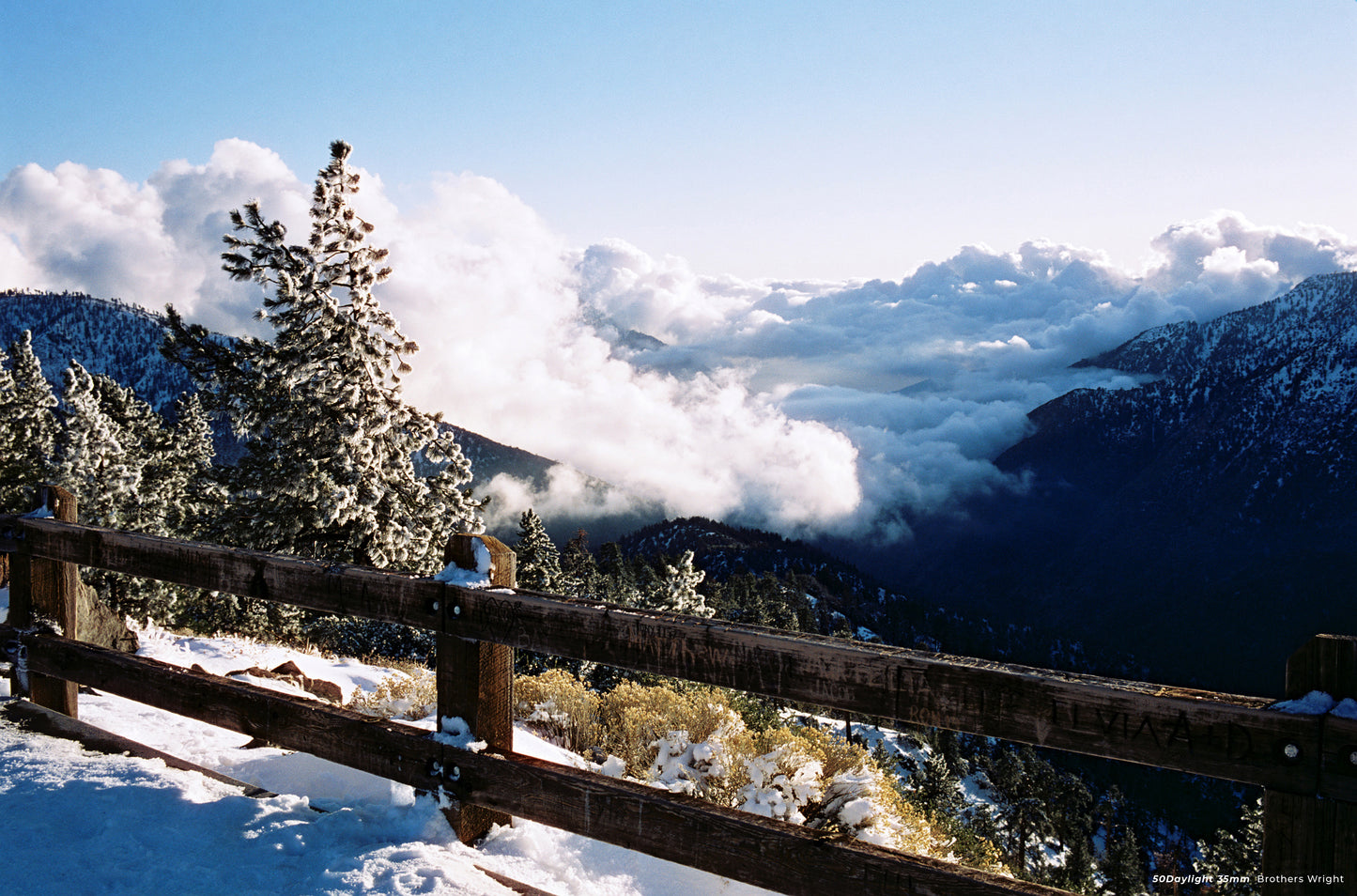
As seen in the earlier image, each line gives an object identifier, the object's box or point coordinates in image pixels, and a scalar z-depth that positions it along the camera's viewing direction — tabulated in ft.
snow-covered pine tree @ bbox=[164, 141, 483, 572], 56.34
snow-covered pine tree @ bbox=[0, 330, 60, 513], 105.91
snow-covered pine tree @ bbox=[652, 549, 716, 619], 135.58
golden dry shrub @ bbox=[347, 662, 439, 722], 24.23
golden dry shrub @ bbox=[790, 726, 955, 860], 17.46
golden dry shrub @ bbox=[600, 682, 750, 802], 22.58
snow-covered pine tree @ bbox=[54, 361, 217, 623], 96.73
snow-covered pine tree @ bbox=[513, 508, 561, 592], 140.87
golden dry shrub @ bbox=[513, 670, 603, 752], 27.37
